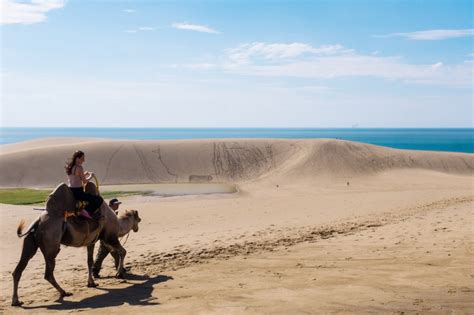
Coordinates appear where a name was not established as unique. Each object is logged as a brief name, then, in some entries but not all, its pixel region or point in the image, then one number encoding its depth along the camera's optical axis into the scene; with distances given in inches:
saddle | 413.3
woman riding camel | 418.6
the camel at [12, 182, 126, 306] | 401.1
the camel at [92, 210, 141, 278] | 483.2
